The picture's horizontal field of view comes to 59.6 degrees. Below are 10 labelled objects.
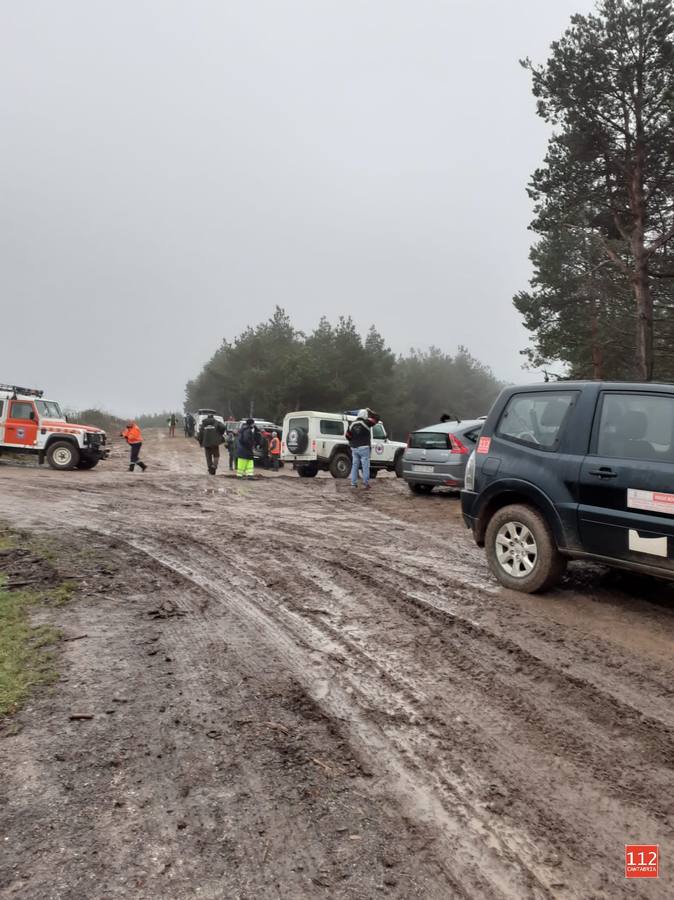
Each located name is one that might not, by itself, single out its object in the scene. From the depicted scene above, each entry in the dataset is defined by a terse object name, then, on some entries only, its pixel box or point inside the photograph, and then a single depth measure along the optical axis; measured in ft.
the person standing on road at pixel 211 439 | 54.54
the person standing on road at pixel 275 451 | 70.23
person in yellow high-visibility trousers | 52.26
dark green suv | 14.26
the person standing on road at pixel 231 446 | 66.62
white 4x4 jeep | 56.90
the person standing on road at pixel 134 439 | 58.13
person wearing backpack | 45.14
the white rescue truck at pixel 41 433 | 54.90
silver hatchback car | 38.45
